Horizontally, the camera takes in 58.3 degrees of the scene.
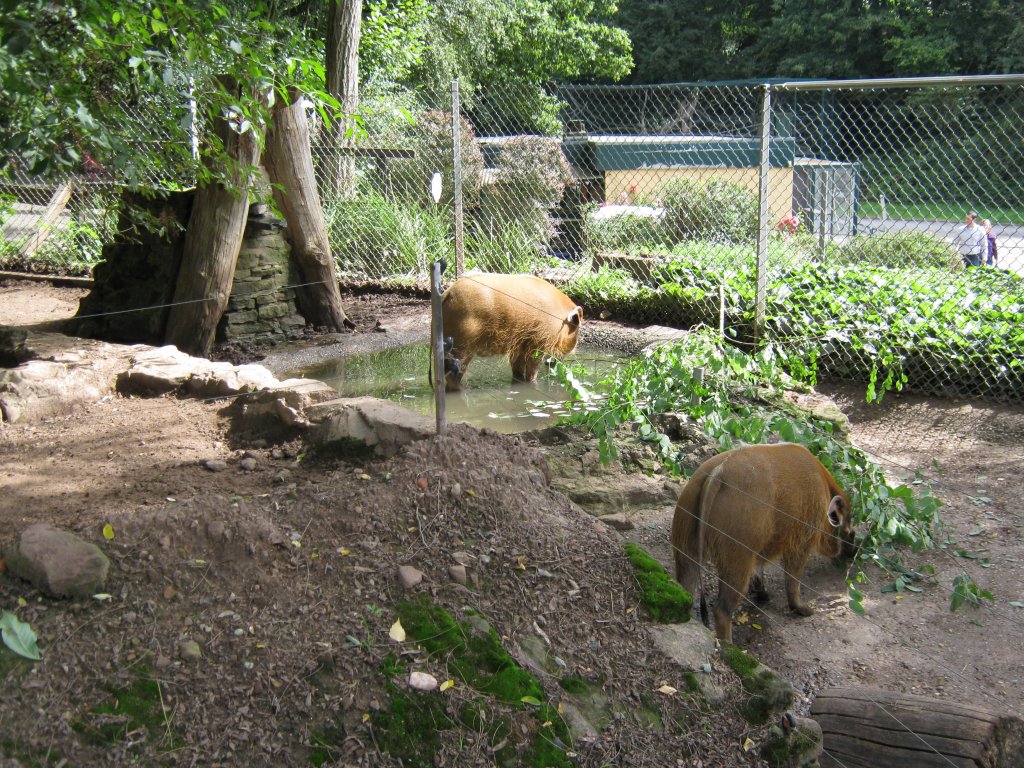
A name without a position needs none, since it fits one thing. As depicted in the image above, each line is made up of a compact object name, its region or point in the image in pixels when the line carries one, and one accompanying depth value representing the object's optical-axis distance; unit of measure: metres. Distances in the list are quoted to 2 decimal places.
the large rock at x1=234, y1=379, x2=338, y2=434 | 4.65
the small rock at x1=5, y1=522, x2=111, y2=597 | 2.90
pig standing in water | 7.54
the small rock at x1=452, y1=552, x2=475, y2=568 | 3.35
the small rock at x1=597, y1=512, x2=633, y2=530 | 4.57
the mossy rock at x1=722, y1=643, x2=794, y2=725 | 3.07
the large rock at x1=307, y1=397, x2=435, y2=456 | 4.16
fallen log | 2.92
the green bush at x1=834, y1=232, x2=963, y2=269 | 9.45
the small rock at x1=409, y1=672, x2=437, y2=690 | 2.86
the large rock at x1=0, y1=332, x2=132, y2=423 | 5.12
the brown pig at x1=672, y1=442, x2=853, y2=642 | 3.86
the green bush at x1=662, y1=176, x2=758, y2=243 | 10.75
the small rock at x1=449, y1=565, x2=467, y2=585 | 3.28
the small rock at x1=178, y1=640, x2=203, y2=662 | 2.83
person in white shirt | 9.76
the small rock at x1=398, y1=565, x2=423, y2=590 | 3.21
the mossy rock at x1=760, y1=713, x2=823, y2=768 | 2.92
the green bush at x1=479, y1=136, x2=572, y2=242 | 11.38
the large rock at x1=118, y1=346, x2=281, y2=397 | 5.52
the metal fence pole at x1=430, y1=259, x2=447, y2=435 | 3.89
